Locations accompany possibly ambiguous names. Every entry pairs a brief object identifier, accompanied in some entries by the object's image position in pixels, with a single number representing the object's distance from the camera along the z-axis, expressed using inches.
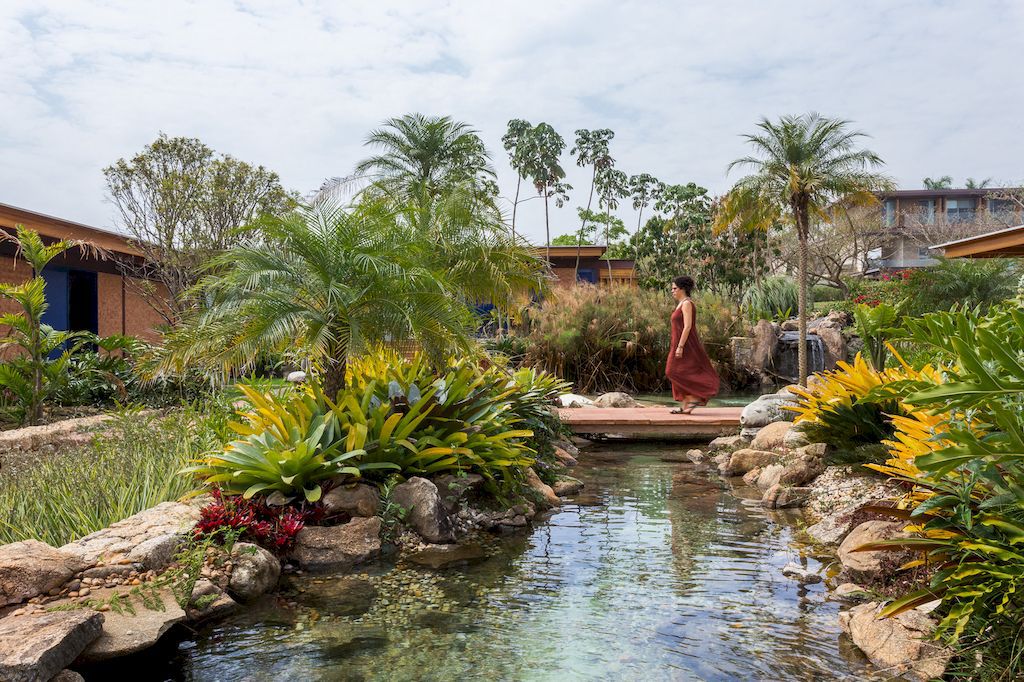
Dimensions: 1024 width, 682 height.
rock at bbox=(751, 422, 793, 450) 369.1
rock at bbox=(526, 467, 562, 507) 307.9
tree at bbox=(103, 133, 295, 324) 633.0
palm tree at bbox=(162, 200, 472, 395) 254.5
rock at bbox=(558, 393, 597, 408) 542.3
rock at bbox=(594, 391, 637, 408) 573.3
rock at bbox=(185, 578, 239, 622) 175.5
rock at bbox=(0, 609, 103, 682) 125.3
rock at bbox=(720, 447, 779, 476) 358.6
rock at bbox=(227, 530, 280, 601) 190.2
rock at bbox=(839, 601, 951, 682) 136.3
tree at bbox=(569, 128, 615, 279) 1397.6
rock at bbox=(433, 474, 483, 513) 263.1
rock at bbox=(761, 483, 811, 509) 292.5
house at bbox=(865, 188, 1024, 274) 1690.5
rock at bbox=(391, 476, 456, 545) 242.8
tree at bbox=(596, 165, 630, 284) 1416.1
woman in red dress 457.7
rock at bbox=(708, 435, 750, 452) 405.4
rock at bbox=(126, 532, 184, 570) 177.3
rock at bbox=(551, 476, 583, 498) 333.1
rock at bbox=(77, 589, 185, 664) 144.7
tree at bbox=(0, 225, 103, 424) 405.1
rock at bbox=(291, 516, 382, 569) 218.4
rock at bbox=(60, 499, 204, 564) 178.4
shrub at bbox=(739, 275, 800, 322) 1007.6
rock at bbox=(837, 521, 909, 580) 188.2
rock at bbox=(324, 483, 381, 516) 237.7
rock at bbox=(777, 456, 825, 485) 306.5
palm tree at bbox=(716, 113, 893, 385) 821.9
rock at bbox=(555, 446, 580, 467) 398.9
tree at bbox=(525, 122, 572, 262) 1397.6
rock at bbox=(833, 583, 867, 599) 184.9
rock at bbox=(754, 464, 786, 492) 316.1
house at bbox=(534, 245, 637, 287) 1152.2
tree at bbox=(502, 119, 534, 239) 1409.9
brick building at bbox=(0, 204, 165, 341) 584.4
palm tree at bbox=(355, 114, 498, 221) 761.6
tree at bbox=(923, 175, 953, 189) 2510.8
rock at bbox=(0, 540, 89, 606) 156.6
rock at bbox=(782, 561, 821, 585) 203.9
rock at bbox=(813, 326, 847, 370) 846.5
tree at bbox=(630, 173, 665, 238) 1428.4
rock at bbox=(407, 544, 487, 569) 226.1
